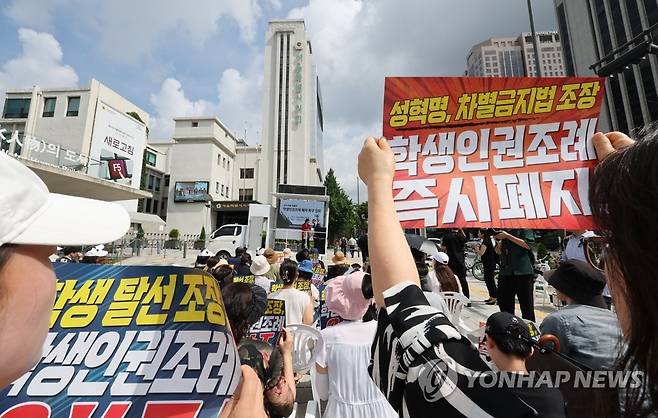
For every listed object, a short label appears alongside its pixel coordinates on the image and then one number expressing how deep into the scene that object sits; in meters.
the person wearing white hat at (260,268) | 4.69
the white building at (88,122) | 27.20
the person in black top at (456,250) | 7.10
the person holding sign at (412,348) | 0.69
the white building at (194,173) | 38.34
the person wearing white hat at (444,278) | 4.71
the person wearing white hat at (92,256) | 5.77
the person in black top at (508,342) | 1.86
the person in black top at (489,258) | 6.51
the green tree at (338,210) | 44.84
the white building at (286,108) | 45.88
